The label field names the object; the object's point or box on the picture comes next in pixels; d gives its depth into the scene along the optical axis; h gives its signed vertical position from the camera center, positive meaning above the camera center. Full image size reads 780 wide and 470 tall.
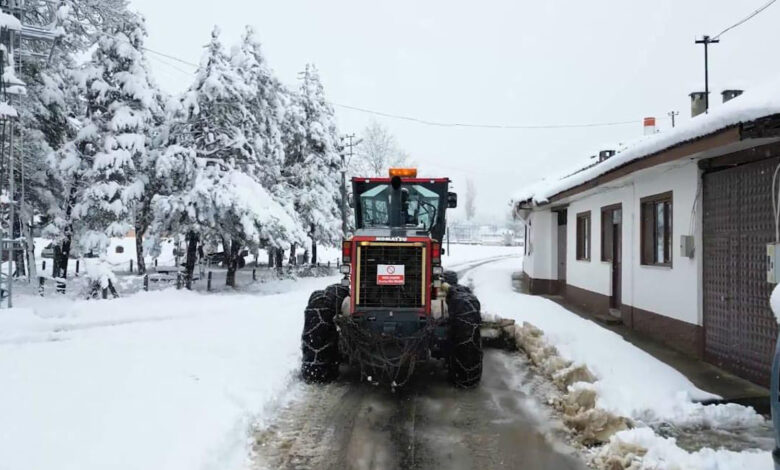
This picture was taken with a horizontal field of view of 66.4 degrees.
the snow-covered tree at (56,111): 18.97 +4.50
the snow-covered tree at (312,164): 29.91 +4.26
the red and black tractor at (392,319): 7.18 -0.90
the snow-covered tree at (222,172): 19.59 +2.53
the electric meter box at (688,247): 8.71 -0.01
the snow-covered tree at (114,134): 19.67 +3.75
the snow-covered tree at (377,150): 52.14 +8.49
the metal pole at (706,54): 16.41 +6.05
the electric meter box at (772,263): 6.07 -0.17
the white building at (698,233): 6.89 +0.21
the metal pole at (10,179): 14.03 +1.55
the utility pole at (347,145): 34.06 +6.43
